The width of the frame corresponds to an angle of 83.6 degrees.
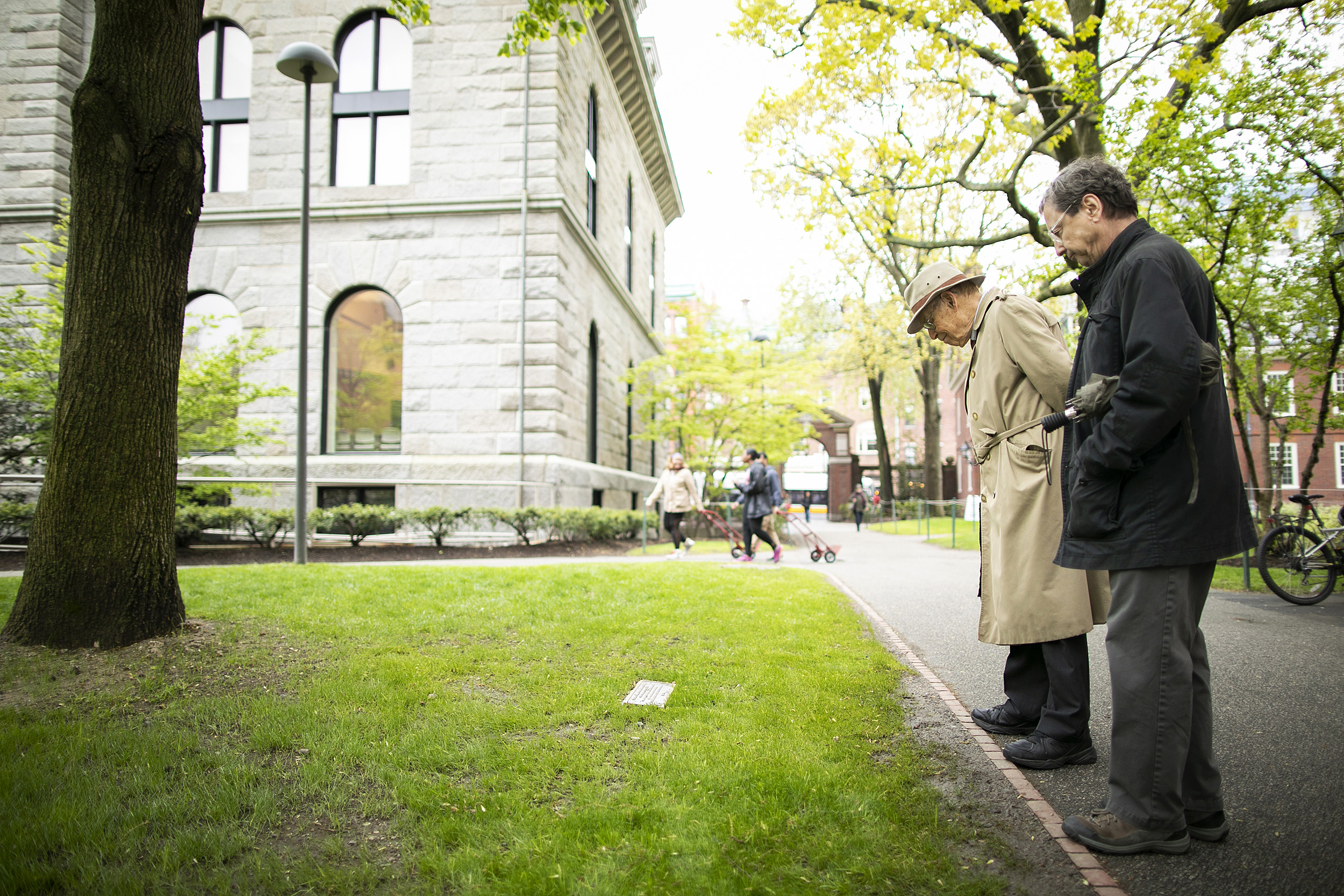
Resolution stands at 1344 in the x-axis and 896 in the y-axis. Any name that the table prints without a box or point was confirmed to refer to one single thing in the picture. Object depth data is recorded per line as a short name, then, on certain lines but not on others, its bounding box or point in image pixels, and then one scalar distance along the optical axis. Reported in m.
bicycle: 8.23
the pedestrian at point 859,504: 30.25
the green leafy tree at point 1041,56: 10.11
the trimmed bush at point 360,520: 12.36
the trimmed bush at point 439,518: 12.39
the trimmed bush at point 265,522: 11.77
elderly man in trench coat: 3.24
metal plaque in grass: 3.93
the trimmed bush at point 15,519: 10.64
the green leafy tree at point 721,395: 18.56
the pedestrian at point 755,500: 12.53
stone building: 14.55
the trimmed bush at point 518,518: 12.70
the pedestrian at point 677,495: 12.62
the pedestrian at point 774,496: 12.71
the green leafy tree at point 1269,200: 10.42
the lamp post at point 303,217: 9.33
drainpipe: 14.30
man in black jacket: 2.46
